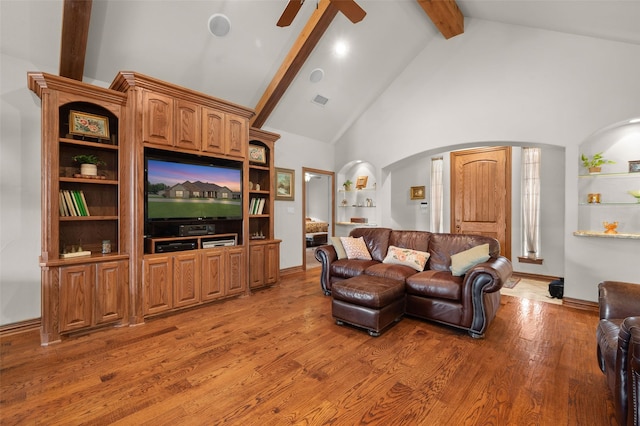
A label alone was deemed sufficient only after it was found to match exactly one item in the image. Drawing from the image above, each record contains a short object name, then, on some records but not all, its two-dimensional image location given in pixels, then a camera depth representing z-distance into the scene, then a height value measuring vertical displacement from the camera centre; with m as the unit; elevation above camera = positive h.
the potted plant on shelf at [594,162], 3.68 +0.62
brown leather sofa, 2.88 -0.76
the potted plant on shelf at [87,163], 3.13 +0.53
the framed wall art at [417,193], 6.32 +0.40
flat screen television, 3.41 +0.29
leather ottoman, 2.88 -0.95
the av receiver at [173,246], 3.45 -0.42
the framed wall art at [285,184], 5.40 +0.51
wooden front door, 5.41 +0.35
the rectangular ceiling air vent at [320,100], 5.10 +1.98
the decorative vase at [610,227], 3.55 -0.20
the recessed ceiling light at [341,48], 4.35 +2.49
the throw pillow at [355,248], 4.32 -0.56
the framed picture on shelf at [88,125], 3.05 +0.94
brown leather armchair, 1.37 -0.74
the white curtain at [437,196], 6.06 +0.31
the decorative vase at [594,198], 3.70 +0.16
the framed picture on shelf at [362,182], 6.27 +0.63
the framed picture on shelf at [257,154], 4.71 +0.94
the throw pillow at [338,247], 4.37 -0.55
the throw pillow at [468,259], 3.14 -0.53
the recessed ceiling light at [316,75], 4.64 +2.21
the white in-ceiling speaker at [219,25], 3.37 +2.22
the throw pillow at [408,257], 3.78 -0.62
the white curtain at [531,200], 5.10 +0.19
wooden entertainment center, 2.83 +0.03
